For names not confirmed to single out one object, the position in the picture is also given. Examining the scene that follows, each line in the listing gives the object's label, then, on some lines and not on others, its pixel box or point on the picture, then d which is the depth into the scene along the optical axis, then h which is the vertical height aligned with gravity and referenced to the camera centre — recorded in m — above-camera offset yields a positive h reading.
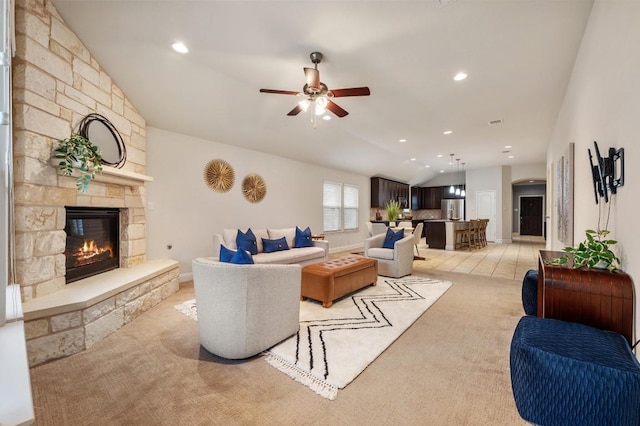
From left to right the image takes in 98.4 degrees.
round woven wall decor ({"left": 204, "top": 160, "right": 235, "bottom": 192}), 5.09 +0.70
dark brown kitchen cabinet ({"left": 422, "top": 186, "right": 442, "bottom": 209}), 12.43 +0.65
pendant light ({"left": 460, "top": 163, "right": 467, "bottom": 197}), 11.29 +1.22
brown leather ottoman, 3.32 -0.85
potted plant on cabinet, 1.67 -0.27
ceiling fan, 2.80 +1.29
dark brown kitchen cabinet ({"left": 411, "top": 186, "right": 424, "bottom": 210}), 12.80 +0.70
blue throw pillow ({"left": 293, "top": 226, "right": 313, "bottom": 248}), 5.50 -0.54
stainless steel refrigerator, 11.55 +0.17
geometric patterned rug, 2.01 -1.16
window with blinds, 8.09 +0.18
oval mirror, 3.03 +0.88
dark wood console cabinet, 1.51 -0.49
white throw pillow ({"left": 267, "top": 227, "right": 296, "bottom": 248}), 5.34 -0.43
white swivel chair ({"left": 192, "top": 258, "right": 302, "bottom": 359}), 2.12 -0.75
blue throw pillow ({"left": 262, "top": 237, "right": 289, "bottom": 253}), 4.98 -0.60
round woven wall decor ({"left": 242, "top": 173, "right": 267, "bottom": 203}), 5.75 +0.52
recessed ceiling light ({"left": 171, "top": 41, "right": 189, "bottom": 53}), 2.92 +1.78
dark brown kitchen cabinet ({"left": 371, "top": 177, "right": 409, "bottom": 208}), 9.72 +0.78
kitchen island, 8.33 -0.63
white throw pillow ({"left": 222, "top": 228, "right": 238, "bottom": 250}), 4.64 -0.44
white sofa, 4.56 -0.72
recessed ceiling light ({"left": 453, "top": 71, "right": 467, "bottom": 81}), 3.41 +1.71
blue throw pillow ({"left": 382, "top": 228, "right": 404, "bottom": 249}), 5.11 -0.47
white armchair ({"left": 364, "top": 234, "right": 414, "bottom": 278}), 4.71 -0.80
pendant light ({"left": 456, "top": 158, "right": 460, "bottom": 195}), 9.27 +1.71
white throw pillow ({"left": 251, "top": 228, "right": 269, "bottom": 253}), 5.04 -0.44
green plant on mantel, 2.59 +0.52
